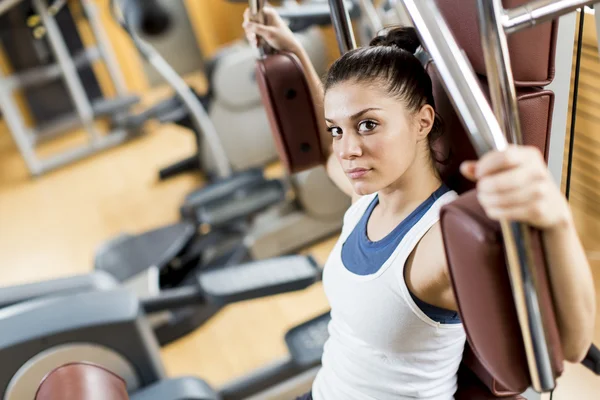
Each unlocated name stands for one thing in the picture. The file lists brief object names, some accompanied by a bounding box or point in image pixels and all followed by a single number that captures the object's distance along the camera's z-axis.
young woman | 0.88
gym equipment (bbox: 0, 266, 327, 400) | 1.40
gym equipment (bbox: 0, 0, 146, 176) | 4.33
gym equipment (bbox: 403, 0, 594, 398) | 0.59
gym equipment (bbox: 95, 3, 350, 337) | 2.72
